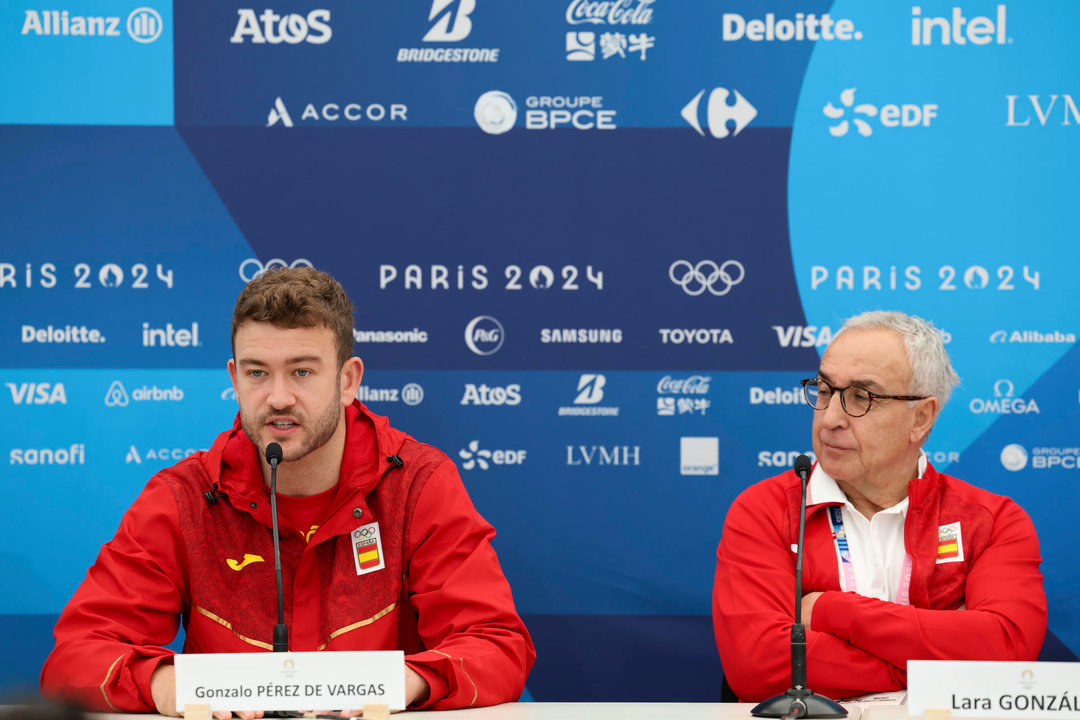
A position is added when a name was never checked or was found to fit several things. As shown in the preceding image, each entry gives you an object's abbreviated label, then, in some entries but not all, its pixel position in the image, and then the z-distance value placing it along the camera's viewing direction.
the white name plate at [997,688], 5.77
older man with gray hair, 6.12
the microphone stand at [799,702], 5.84
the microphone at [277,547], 5.84
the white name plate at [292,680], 5.78
